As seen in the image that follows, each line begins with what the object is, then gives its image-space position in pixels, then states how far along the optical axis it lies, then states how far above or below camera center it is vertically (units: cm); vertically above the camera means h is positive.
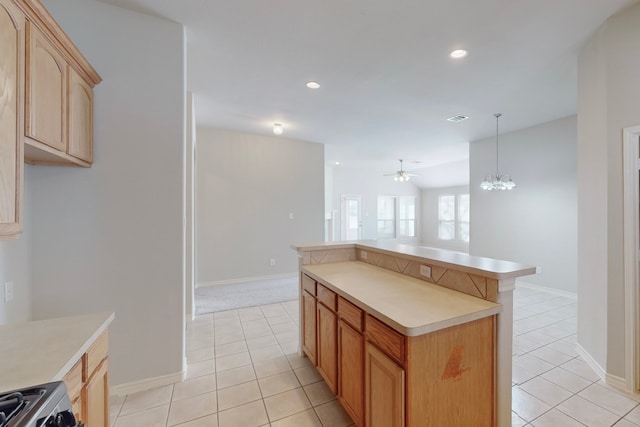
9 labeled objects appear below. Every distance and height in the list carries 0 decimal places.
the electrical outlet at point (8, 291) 155 -48
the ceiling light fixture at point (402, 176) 742 +105
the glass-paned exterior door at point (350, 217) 921 -16
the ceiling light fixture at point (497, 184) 433 +48
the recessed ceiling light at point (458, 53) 249 +154
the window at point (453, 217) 897 -16
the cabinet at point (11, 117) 108 +41
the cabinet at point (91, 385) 107 -78
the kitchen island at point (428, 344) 123 -69
